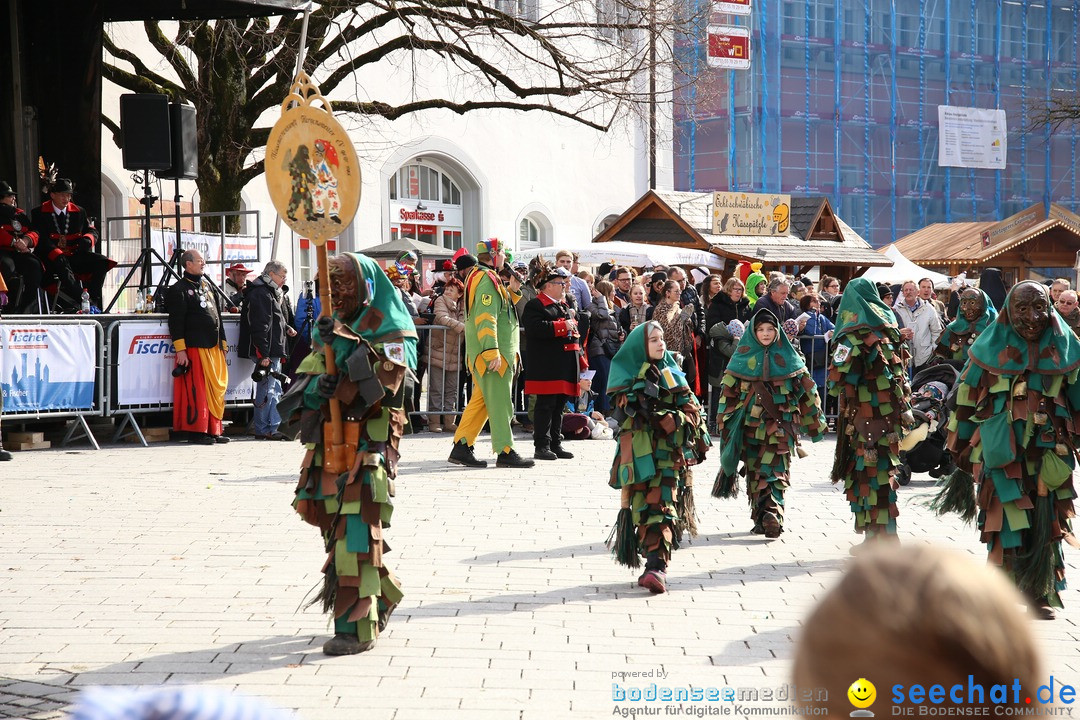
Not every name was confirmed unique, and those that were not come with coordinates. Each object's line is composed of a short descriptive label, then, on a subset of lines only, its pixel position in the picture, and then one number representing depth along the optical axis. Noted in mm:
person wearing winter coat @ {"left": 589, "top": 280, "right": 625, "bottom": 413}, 16031
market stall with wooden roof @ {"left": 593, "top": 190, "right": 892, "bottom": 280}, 30250
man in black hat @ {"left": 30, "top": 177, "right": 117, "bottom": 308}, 14672
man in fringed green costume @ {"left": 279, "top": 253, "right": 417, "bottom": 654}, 6039
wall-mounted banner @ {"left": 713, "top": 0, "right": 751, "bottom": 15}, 30141
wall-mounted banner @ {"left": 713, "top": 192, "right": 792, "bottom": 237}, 30750
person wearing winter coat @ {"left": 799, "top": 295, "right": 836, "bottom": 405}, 16562
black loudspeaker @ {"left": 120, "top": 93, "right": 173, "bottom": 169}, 15297
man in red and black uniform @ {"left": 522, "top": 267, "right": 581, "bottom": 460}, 13016
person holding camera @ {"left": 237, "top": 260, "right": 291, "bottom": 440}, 14344
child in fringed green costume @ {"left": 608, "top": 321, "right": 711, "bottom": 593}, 7441
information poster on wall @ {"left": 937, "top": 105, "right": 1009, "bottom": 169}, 47125
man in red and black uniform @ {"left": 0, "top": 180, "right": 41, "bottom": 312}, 13773
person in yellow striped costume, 12289
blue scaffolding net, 44094
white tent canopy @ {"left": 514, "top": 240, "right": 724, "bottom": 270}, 23828
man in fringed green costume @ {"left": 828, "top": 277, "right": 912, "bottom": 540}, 8469
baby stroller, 12047
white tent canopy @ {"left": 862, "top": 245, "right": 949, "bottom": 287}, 31188
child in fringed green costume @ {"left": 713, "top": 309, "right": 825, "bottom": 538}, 9164
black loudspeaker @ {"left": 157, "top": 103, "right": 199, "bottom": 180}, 15523
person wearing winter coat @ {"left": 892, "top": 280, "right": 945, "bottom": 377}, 16812
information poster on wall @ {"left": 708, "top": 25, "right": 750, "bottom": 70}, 30488
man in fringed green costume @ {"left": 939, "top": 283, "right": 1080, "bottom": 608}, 6852
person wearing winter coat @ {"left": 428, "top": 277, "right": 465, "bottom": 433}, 15172
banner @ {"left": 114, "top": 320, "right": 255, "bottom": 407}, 13719
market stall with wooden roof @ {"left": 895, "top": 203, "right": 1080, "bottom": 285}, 37406
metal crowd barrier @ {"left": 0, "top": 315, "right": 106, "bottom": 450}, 12727
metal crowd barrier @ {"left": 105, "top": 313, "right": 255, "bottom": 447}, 13562
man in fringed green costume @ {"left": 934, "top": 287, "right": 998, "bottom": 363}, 11906
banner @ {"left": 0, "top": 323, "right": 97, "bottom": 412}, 12719
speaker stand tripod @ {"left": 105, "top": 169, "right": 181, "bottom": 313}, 14703
